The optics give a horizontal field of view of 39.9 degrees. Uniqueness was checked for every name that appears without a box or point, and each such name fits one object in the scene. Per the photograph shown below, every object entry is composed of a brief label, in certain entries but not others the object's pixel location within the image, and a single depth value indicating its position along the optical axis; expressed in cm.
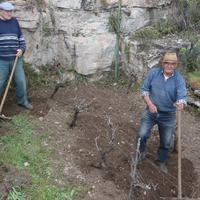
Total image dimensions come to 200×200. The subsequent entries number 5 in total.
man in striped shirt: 462
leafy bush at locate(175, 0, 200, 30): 596
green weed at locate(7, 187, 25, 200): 363
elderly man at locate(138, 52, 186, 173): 376
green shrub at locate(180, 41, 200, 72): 558
